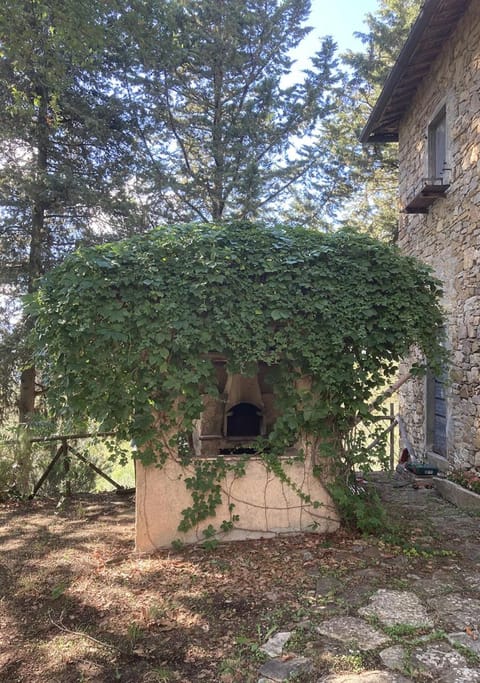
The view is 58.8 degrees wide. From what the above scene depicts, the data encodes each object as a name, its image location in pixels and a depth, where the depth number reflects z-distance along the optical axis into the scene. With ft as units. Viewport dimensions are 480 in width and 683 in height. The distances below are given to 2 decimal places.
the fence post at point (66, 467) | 19.85
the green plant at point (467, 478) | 17.75
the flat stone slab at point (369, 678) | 7.08
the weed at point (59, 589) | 10.82
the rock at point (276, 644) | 8.09
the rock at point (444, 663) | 7.17
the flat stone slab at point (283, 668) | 7.43
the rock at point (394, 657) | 7.51
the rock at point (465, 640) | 7.98
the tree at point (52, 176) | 26.58
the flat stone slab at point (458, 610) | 8.89
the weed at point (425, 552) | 12.41
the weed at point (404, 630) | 8.49
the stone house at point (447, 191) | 19.12
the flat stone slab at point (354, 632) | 8.24
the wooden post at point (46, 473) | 19.73
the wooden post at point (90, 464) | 20.01
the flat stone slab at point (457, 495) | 16.98
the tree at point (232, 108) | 34.73
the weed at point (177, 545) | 13.21
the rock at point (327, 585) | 10.43
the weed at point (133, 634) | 8.63
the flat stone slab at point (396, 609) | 8.96
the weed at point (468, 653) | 7.55
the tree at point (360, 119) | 39.86
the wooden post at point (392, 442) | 25.36
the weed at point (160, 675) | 7.49
